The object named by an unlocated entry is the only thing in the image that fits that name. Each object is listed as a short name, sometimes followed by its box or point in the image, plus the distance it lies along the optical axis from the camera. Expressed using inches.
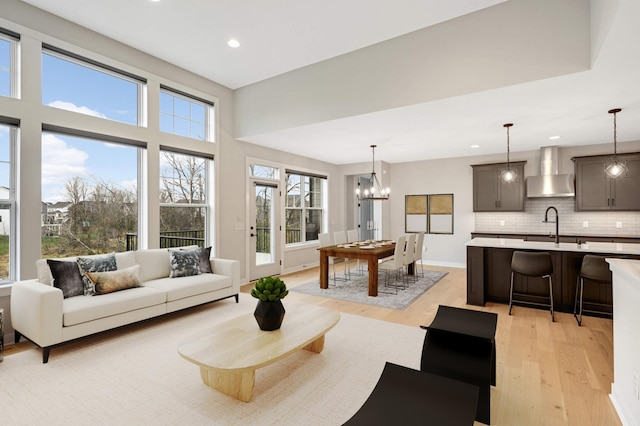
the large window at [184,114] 188.2
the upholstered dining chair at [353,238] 270.1
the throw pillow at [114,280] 128.9
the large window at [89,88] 143.2
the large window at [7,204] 128.4
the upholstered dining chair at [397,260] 206.4
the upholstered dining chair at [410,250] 214.8
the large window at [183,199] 186.7
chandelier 252.2
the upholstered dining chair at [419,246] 237.5
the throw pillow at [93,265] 127.9
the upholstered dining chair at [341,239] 254.5
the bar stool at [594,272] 136.9
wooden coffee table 78.4
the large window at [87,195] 142.5
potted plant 97.2
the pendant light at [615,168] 158.8
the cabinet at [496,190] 257.9
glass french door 238.5
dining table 191.2
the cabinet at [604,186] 219.6
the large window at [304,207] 279.9
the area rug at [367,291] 178.5
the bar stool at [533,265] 151.2
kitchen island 152.3
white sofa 106.3
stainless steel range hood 237.1
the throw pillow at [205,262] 171.6
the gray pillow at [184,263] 162.2
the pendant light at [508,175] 199.3
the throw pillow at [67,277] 121.8
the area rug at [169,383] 78.5
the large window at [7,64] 129.1
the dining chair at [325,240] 239.0
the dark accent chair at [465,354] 75.8
